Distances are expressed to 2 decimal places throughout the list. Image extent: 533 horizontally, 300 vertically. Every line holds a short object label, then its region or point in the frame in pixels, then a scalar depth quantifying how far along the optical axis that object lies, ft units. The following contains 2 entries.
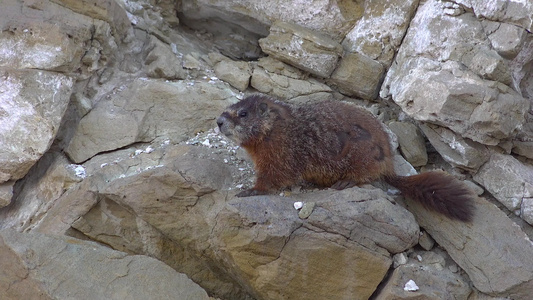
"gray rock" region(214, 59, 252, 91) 44.34
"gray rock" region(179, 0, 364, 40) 44.68
